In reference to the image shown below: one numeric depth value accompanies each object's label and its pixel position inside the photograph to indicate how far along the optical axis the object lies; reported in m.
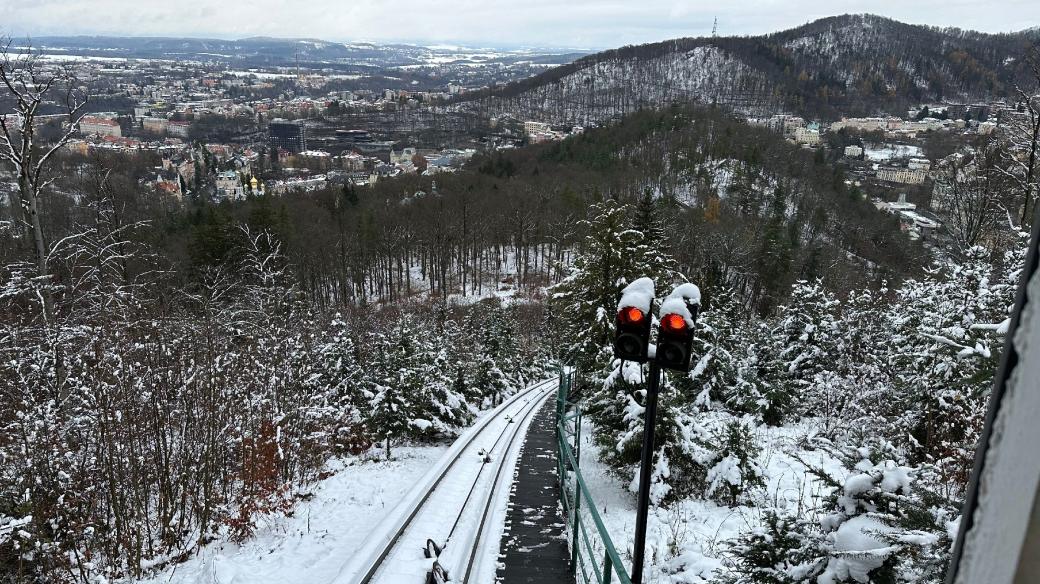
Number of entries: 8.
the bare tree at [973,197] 13.22
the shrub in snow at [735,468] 8.09
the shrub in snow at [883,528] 2.96
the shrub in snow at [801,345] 15.09
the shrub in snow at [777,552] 3.63
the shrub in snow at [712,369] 15.03
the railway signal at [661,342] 4.28
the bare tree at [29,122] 7.95
